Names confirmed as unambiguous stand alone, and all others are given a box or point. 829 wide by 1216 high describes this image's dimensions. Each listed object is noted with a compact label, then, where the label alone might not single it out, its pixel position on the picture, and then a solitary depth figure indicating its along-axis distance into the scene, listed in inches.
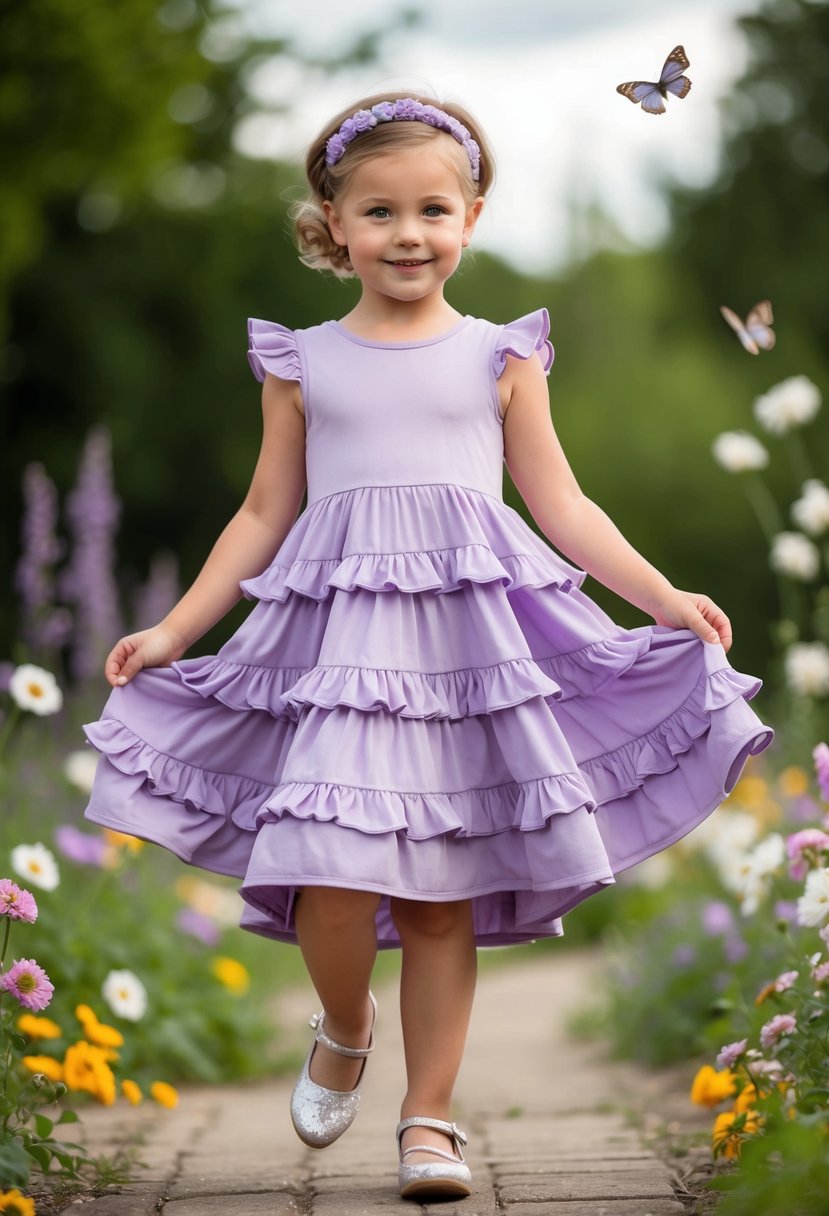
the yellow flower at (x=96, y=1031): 223.1
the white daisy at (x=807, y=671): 374.5
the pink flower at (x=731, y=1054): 201.7
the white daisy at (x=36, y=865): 243.5
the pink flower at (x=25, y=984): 186.5
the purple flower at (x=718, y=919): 335.6
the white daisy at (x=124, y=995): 261.0
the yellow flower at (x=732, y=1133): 189.1
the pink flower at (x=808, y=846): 209.7
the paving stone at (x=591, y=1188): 184.5
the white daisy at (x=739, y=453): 354.0
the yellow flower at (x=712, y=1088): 222.2
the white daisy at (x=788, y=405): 354.9
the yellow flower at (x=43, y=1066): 210.5
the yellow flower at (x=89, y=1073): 218.2
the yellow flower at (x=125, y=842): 317.2
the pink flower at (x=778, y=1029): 189.9
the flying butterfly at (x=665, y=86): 200.3
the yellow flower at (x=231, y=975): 348.2
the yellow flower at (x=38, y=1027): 210.0
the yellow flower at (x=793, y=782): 359.6
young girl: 187.2
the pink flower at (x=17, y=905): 188.0
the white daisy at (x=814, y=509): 339.7
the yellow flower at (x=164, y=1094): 234.7
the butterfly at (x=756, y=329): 234.2
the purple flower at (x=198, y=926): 363.9
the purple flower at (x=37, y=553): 340.9
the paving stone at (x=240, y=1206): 180.3
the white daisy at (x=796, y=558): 372.4
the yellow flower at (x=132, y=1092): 234.0
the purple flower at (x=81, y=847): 305.8
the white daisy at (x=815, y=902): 190.6
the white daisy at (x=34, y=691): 248.2
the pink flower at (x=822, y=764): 208.7
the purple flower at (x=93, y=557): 386.5
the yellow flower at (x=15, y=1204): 154.2
